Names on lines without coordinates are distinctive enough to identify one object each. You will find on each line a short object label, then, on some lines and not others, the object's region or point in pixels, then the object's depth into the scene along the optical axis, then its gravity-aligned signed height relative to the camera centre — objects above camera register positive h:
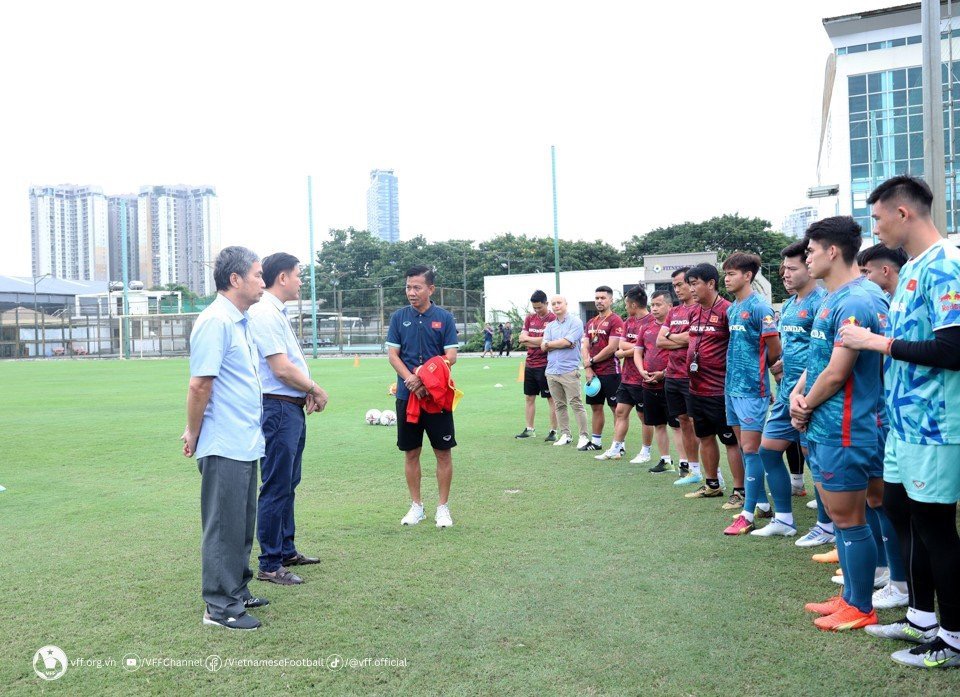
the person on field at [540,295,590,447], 10.05 -0.49
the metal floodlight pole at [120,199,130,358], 46.53 +1.60
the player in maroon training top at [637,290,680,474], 8.09 -0.74
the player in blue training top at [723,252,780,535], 5.70 -0.37
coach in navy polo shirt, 5.94 -0.24
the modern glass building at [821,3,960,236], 45.91 +13.89
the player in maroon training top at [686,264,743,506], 6.42 -0.40
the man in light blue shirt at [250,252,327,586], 4.80 -0.56
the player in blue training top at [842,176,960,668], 3.14 -0.36
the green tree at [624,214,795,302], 56.72 +6.33
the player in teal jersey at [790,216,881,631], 3.78 -0.54
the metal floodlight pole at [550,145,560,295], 33.53 +7.22
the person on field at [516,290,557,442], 10.73 -0.57
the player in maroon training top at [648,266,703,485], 7.32 -0.52
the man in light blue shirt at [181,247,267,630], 3.99 -0.56
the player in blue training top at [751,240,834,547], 4.87 -0.44
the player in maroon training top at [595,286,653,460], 8.68 -0.58
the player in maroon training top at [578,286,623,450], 9.60 -0.40
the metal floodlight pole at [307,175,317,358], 39.94 +3.26
